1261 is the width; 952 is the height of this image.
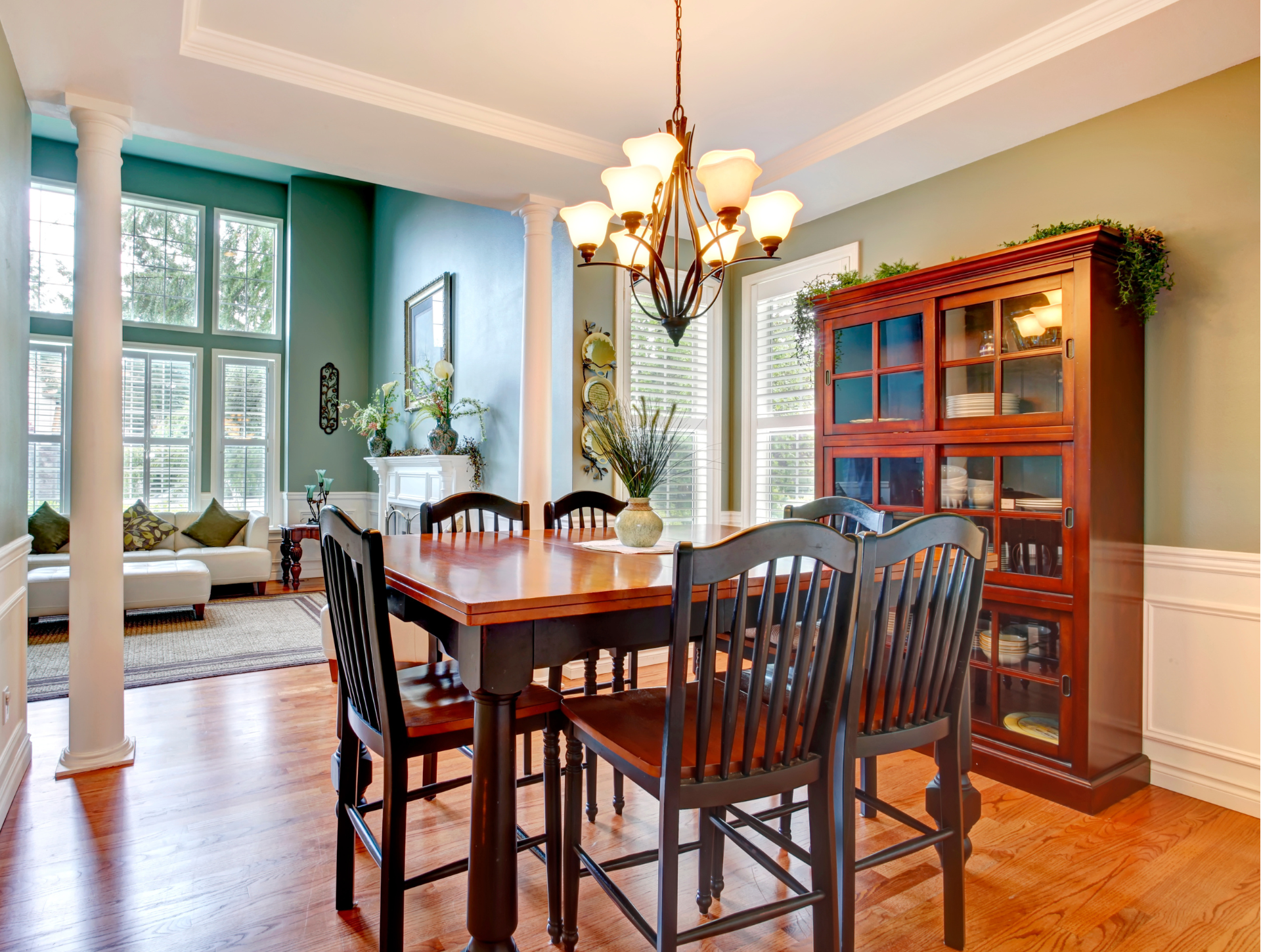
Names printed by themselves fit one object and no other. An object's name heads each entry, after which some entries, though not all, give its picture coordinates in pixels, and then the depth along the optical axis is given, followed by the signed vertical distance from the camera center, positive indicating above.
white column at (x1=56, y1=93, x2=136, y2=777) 2.62 +0.10
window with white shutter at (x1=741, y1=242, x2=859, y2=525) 4.02 +0.45
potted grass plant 2.09 +0.03
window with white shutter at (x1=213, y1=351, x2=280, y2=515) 7.19 +0.42
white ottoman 4.84 -0.81
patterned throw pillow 6.08 -0.49
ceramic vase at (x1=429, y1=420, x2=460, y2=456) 5.21 +0.24
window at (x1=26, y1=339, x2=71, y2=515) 6.29 +0.40
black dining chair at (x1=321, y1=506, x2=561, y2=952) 1.51 -0.55
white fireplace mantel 5.11 -0.05
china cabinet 2.44 -0.01
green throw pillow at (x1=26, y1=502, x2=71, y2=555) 5.55 -0.46
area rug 3.93 -1.09
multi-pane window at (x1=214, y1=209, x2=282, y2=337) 7.18 +1.98
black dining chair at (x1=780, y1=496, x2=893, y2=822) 2.17 -0.13
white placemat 2.16 -0.23
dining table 1.39 -0.34
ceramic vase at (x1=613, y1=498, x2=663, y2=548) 2.19 -0.16
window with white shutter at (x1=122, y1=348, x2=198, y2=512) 6.82 +0.41
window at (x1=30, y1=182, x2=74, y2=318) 6.29 +1.93
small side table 6.52 -0.70
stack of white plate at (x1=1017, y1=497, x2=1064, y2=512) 2.52 -0.10
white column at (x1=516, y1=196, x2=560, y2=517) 3.69 +0.55
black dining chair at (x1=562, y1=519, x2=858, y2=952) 1.29 -0.53
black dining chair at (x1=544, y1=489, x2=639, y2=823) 2.31 -0.65
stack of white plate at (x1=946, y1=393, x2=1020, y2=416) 2.67 +0.27
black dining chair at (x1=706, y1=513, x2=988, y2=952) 1.48 -0.45
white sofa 6.05 -0.69
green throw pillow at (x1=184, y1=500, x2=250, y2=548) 6.45 -0.50
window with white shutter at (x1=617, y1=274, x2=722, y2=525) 4.22 +0.50
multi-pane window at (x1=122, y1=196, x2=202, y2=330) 6.79 +1.99
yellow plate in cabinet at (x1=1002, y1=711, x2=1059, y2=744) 2.53 -0.89
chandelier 2.04 +0.79
